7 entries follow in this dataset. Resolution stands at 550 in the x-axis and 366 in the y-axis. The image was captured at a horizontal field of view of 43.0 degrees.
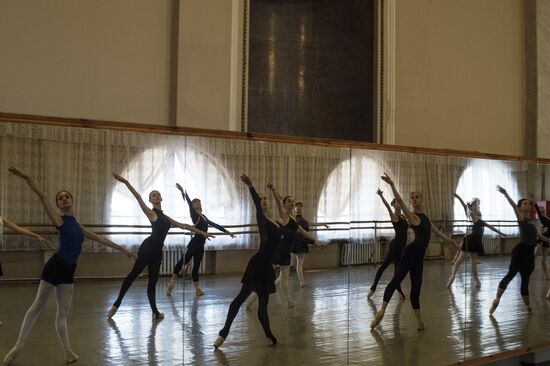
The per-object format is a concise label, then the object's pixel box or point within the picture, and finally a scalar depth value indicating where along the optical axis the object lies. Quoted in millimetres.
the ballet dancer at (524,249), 8242
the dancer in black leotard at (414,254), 6730
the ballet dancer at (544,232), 8547
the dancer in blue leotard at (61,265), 4688
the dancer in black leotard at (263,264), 5664
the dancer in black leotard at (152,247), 5102
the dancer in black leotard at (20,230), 4645
